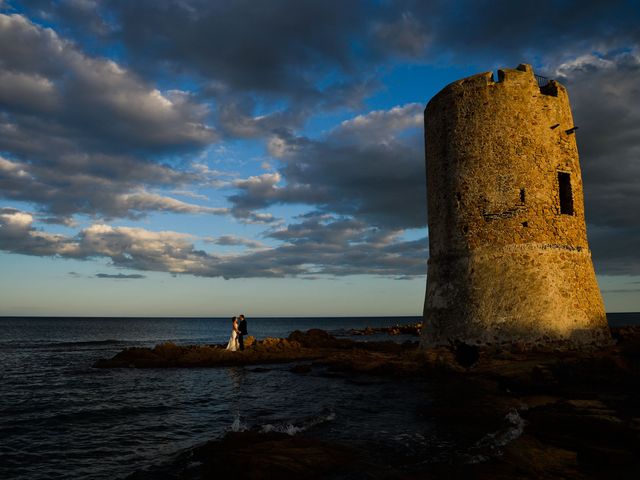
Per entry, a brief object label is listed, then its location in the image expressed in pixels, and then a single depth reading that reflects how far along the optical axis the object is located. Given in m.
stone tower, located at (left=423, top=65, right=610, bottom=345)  14.53
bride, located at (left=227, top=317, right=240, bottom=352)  23.70
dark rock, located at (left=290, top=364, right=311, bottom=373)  18.31
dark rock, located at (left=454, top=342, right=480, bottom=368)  14.31
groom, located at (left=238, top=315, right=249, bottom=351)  22.81
